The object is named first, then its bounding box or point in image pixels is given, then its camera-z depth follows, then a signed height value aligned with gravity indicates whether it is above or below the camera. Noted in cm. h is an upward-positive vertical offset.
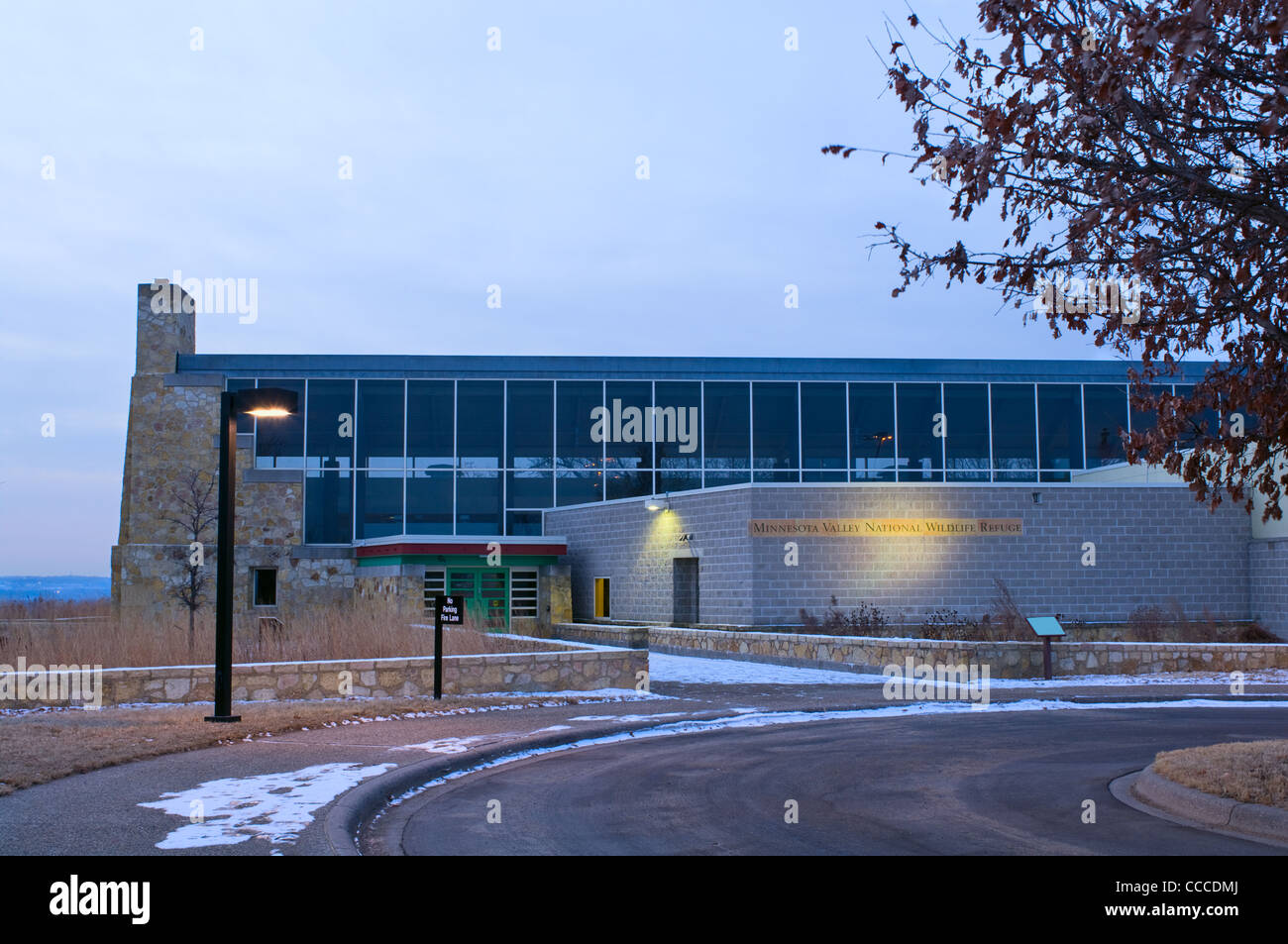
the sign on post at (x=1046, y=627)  2069 -116
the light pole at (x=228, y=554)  1337 +13
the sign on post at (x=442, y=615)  1714 -73
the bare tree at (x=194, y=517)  3512 +142
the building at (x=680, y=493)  3122 +211
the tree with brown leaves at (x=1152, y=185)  859 +283
